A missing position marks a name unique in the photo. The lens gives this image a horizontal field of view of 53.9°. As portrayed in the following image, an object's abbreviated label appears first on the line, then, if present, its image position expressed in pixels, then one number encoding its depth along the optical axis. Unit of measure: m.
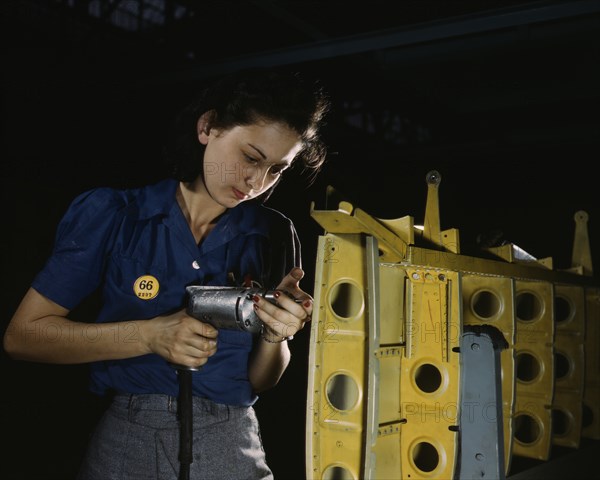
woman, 1.36
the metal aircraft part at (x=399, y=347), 1.83
